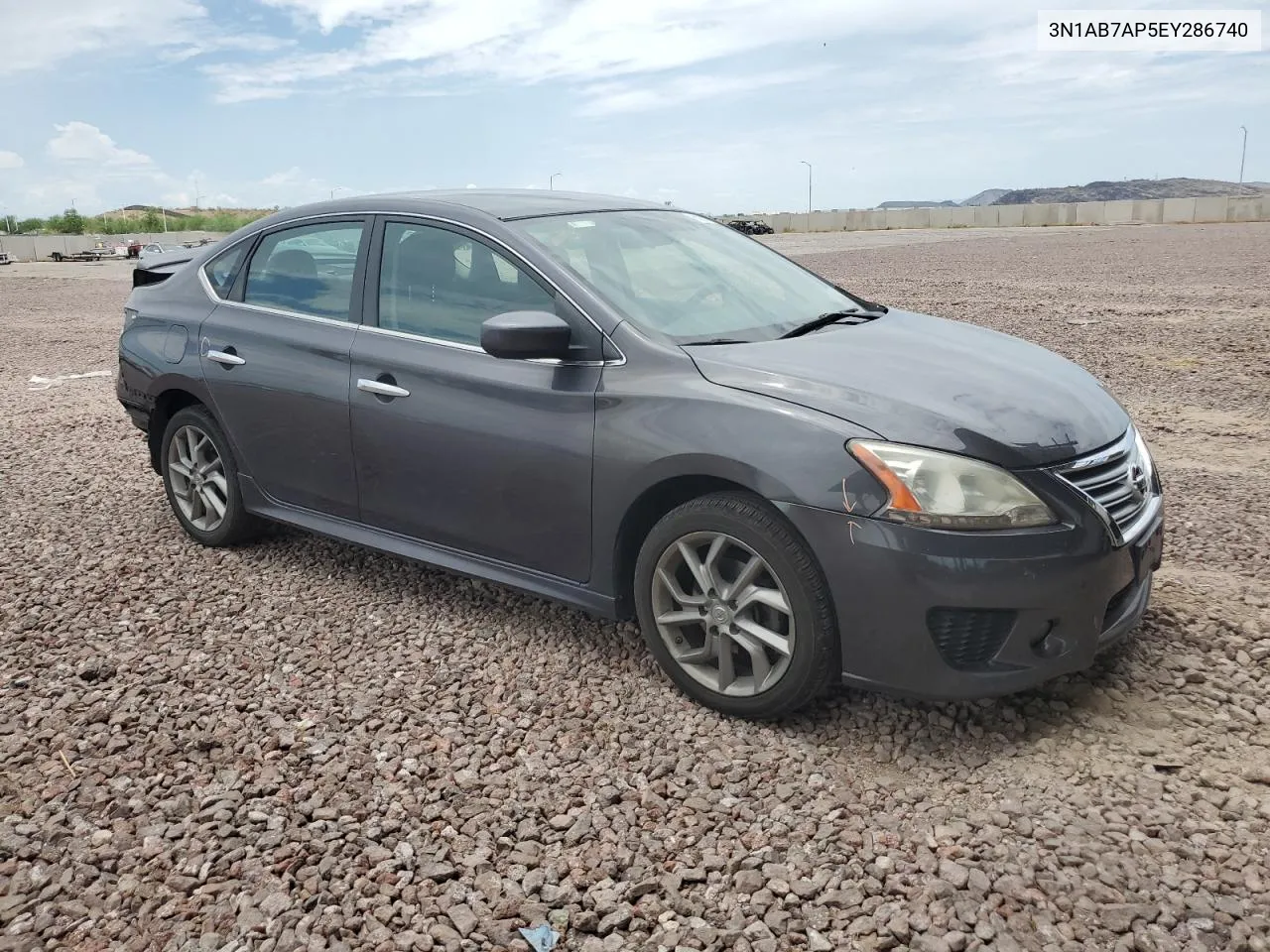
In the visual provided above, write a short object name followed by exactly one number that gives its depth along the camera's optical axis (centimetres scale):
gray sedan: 308
